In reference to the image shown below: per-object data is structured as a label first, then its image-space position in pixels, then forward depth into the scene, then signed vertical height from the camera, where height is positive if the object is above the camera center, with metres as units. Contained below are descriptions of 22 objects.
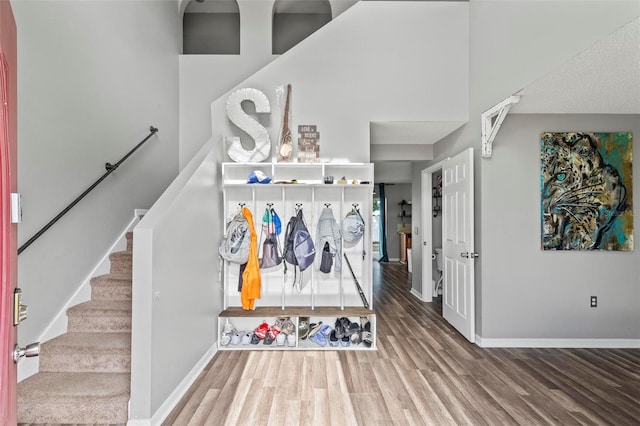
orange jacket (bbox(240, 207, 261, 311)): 3.05 -0.61
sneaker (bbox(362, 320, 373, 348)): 3.12 -1.22
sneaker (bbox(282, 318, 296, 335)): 3.18 -1.14
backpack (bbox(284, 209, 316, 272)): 3.15 -0.31
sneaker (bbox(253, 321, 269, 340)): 3.13 -1.16
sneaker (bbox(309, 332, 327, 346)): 3.15 -1.25
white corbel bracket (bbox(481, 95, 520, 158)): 2.89 +0.93
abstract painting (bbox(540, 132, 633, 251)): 3.17 +0.27
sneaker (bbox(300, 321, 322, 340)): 3.23 -1.17
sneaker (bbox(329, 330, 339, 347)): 3.13 -1.25
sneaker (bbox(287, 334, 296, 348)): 3.10 -1.24
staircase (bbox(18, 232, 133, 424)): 1.94 -1.07
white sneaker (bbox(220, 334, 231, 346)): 3.10 -1.23
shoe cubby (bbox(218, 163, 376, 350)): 3.36 +0.00
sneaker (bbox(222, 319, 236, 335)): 3.16 -1.15
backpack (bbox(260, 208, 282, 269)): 3.19 -0.28
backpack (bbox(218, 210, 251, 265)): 3.07 -0.27
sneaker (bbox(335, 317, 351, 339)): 3.16 -1.13
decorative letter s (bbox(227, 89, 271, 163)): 3.32 +1.00
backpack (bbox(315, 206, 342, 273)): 3.24 -0.25
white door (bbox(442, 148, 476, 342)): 3.31 -0.32
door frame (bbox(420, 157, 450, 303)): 5.04 -0.33
